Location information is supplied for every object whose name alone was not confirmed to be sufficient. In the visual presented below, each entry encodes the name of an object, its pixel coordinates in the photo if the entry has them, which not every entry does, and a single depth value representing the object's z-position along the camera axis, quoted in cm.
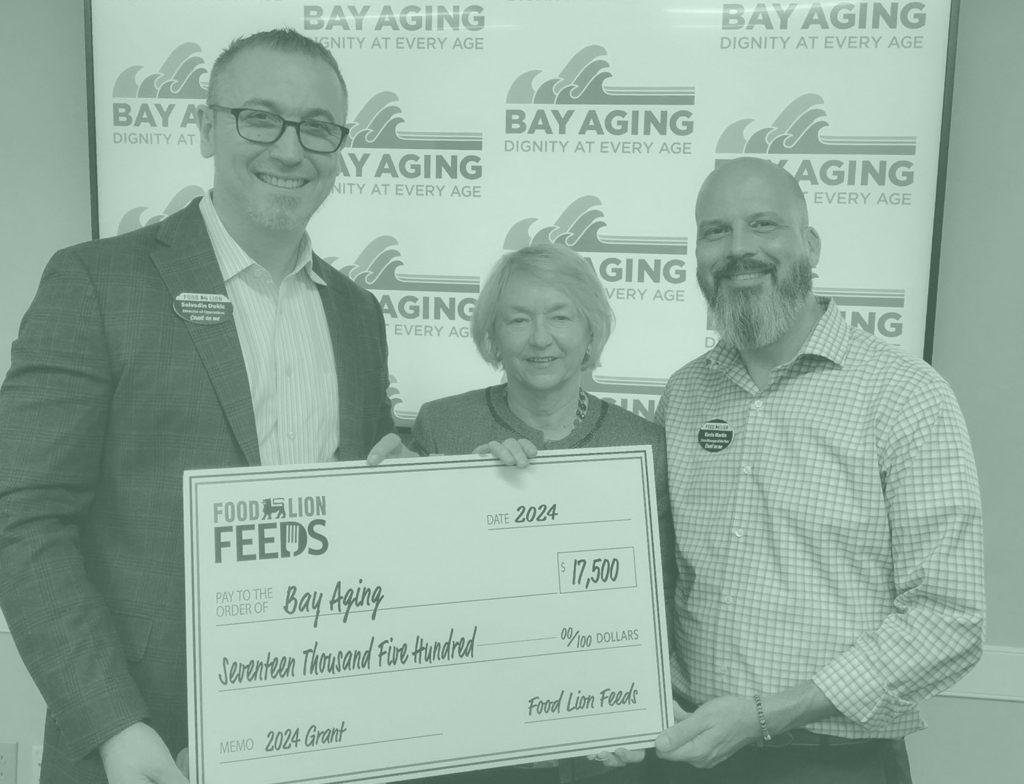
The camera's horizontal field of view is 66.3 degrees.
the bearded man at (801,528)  154
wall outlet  300
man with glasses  135
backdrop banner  241
